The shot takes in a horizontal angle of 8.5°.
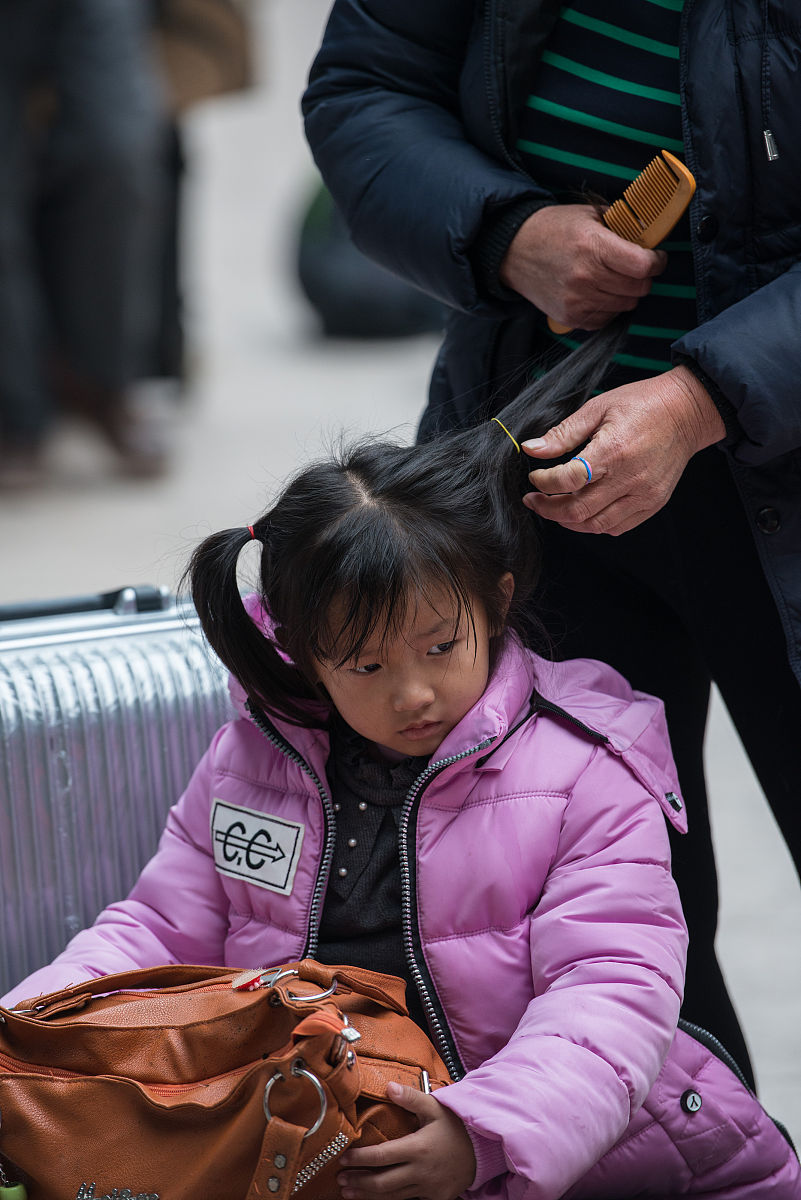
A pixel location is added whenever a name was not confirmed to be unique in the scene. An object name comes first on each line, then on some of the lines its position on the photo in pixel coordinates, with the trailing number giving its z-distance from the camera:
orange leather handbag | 3.58
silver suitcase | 4.00
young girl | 3.65
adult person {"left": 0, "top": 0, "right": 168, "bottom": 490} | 7.55
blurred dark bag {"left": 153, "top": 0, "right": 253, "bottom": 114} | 7.67
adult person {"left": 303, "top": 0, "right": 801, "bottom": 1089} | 3.66
